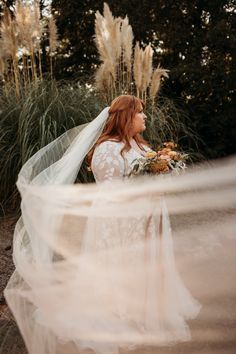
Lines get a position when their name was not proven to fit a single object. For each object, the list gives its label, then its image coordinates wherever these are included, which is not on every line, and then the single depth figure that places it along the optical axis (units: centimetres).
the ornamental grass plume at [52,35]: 624
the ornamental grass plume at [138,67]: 574
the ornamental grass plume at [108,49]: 564
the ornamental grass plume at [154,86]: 589
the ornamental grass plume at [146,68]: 575
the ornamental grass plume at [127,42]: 584
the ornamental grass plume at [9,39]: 564
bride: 296
